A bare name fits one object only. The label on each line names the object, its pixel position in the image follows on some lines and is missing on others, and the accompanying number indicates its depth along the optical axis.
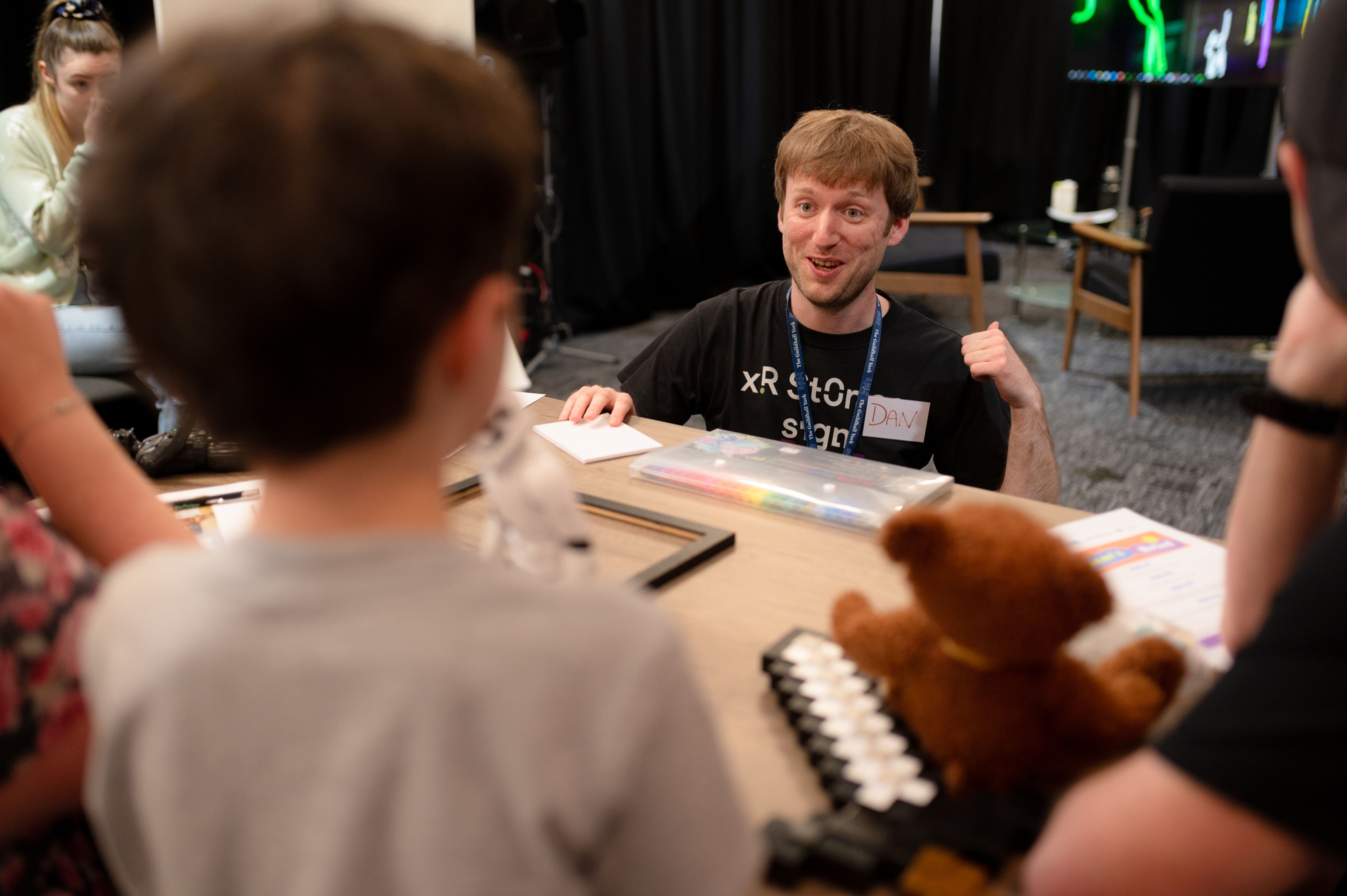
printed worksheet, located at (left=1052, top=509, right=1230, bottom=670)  0.92
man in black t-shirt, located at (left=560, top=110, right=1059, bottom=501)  1.64
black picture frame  1.01
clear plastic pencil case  1.16
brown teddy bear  0.65
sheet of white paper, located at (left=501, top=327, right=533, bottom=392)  1.23
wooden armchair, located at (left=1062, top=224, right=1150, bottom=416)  3.74
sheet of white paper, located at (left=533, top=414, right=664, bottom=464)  1.38
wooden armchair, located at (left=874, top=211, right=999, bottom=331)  4.33
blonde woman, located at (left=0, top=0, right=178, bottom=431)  2.60
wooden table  0.73
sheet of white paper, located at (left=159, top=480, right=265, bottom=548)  1.12
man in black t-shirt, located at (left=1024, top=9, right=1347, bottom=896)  0.52
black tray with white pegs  0.63
